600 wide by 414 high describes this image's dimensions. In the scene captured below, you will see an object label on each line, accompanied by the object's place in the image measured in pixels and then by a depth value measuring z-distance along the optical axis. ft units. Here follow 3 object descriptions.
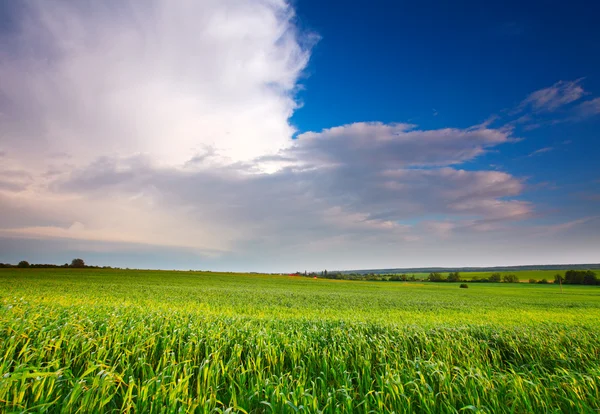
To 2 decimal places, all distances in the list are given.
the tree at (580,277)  337.11
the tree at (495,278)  398.05
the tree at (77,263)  288.71
